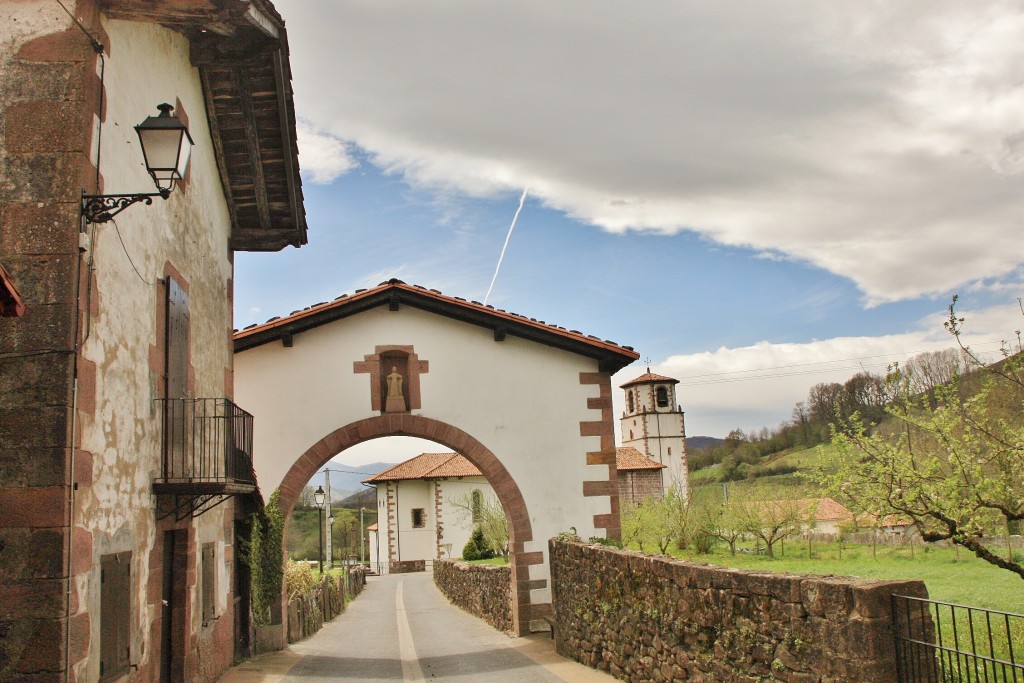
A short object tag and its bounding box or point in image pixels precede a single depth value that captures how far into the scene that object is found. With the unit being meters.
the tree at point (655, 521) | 23.41
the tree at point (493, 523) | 29.17
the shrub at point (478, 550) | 34.22
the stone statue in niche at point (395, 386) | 13.87
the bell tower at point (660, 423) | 63.00
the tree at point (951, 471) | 8.03
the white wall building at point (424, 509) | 48.00
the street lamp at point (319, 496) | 29.17
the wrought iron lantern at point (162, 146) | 5.91
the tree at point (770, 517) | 32.12
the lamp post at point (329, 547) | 36.19
